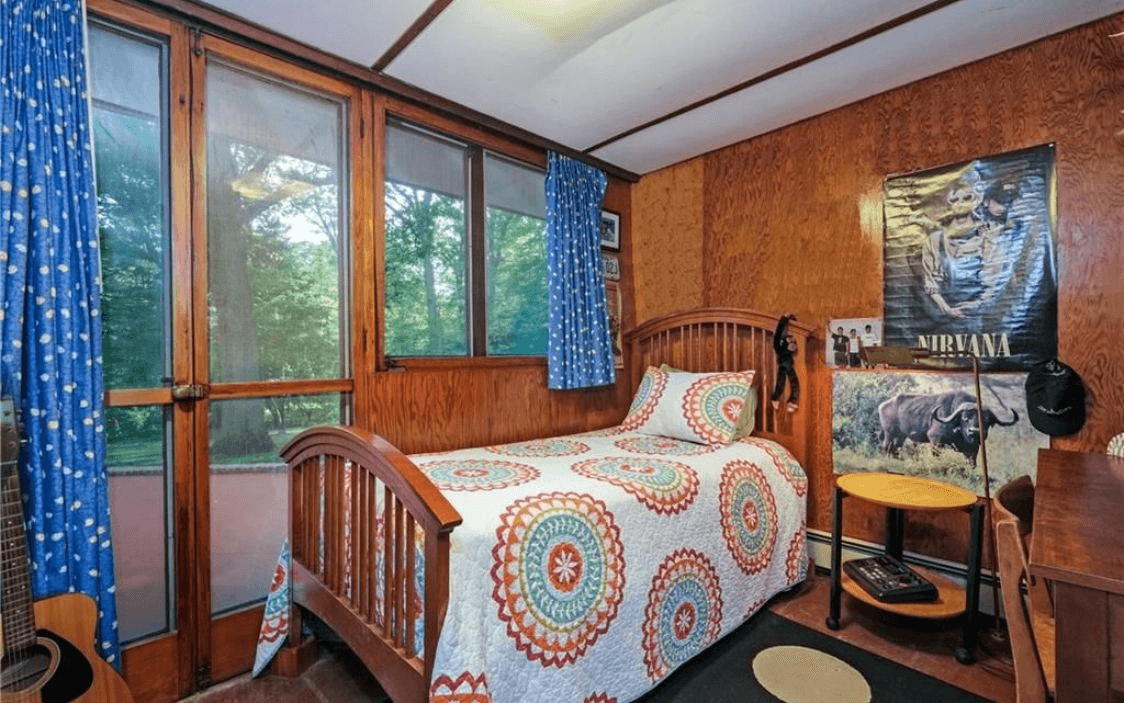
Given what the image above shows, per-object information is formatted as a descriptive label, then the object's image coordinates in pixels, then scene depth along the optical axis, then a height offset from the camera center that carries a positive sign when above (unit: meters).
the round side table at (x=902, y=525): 1.82 -0.77
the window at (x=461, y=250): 2.36 +0.49
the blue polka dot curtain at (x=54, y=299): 1.40 +0.14
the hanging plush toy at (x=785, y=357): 2.59 -0.07
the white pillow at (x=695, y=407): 2.49 -0.33
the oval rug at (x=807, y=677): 1.67 -1.17
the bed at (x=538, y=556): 1.26 -0.66
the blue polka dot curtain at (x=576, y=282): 2.80 +0.36
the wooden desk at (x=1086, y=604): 0.76 -0.40
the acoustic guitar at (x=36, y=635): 1.22 -0.74
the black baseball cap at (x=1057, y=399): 1.89 -0.22
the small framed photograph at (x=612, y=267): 3.29 +0.51
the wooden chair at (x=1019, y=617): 0.86 -0.48
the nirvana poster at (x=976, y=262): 2.01 +0.34
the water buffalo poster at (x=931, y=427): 2.07 -0.38
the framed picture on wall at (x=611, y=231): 3.28 +0.75
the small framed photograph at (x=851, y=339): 2.45 +0.02
